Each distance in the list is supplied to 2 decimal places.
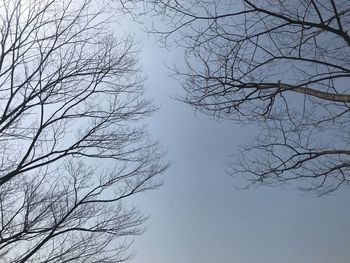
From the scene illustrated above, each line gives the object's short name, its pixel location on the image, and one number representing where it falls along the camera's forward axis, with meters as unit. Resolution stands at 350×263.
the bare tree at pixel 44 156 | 7.62
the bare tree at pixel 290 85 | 5.32
